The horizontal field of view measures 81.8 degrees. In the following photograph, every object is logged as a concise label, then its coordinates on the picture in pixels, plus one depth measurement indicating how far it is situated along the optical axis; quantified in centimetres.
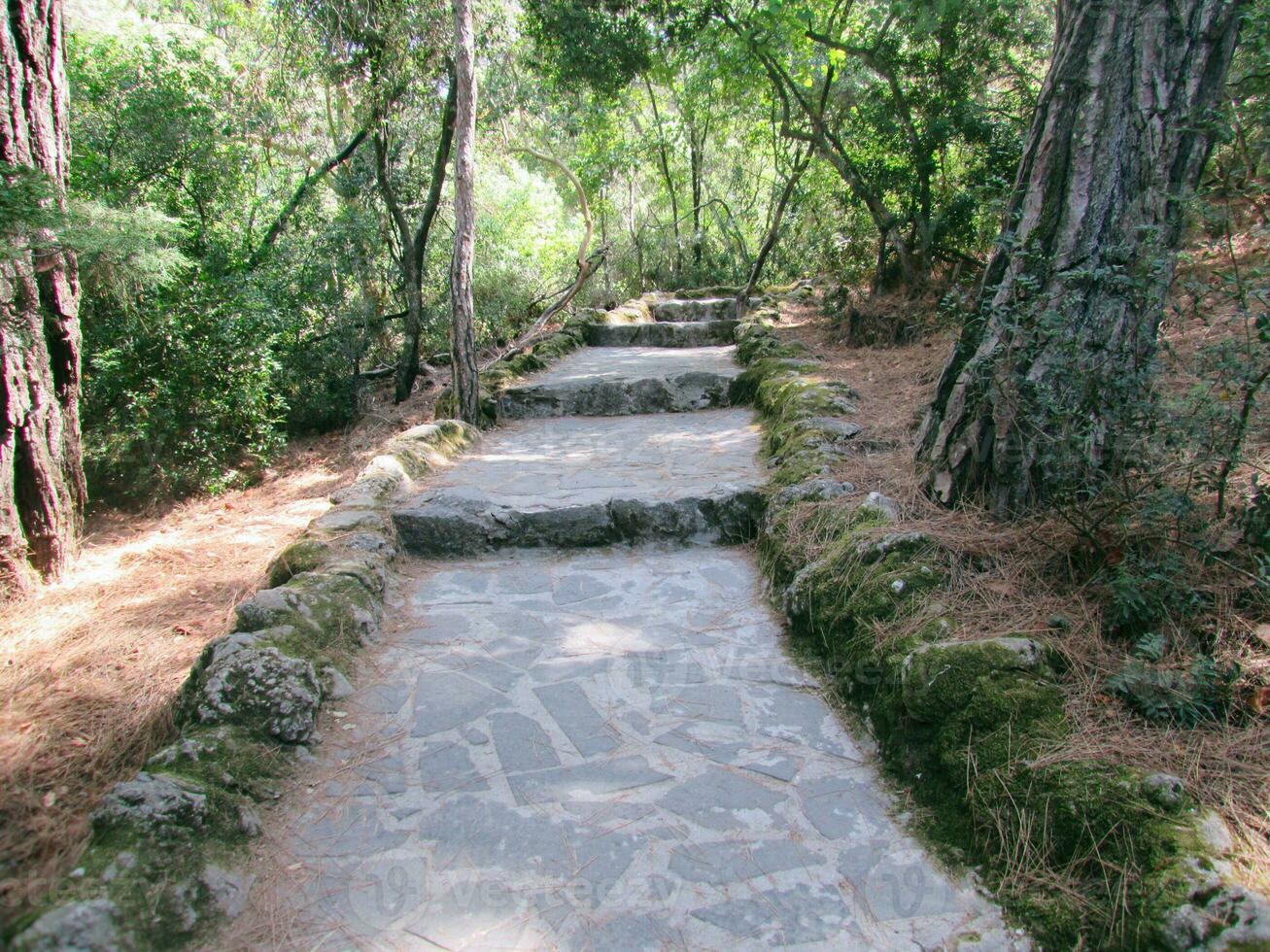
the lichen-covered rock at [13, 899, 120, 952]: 139
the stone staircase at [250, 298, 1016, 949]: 168
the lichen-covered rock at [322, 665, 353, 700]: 253
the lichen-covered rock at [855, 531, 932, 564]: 269
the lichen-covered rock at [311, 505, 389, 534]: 355
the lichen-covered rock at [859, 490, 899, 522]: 300
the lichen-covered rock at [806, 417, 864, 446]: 420
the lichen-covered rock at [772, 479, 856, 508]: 343
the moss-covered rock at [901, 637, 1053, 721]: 201
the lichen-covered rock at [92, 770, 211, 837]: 169
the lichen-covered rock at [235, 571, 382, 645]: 264
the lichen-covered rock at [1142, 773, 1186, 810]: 155
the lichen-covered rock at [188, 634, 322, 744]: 220
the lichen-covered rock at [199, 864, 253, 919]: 168
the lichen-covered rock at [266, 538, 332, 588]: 318
